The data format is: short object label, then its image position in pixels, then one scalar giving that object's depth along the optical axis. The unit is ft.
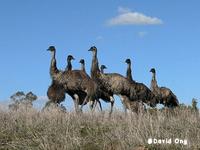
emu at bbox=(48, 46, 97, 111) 69.56
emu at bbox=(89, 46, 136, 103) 74.02
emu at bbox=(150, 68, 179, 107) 88.63
